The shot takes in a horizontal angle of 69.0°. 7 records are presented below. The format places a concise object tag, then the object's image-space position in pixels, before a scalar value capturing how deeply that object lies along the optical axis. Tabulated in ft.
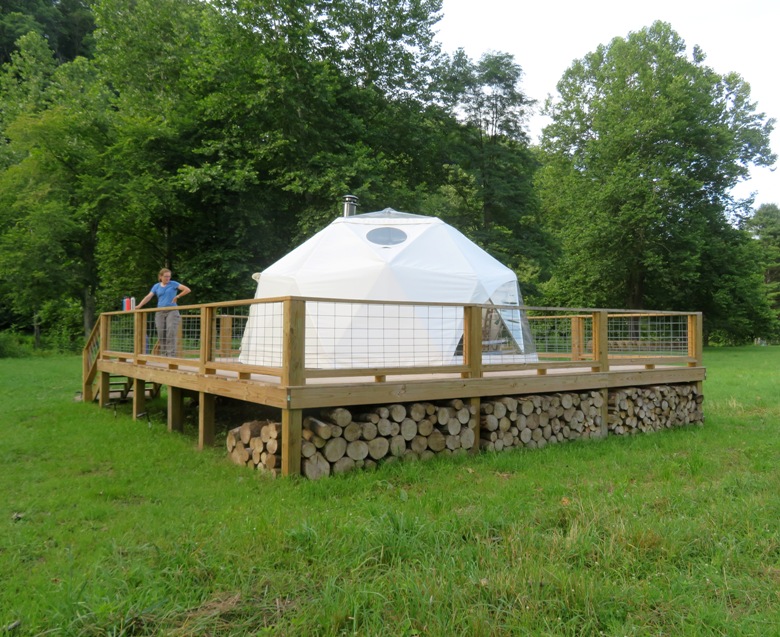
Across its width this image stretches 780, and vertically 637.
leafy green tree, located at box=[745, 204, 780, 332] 136.46
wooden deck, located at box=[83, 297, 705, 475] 16.22
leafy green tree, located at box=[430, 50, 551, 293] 70.95
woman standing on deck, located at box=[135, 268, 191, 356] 25.31
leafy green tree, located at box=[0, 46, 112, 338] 58.80
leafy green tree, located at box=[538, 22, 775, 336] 78.33
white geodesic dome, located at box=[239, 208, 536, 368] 24.09
